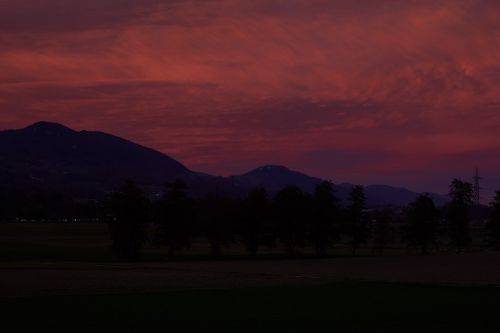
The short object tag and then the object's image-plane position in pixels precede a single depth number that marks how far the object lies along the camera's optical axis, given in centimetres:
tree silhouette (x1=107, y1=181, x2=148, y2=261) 9225
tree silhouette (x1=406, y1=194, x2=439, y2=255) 11850
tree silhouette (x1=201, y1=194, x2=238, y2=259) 9950
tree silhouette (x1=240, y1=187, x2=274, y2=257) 10331
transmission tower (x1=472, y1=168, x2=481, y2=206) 14040
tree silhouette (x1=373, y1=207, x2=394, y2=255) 12669
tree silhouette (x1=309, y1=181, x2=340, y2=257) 10644
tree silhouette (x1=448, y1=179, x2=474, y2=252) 12194
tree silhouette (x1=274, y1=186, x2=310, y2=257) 10512
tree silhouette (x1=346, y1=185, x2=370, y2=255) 11288
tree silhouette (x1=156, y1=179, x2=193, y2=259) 9769
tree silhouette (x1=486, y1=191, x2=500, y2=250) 11844
